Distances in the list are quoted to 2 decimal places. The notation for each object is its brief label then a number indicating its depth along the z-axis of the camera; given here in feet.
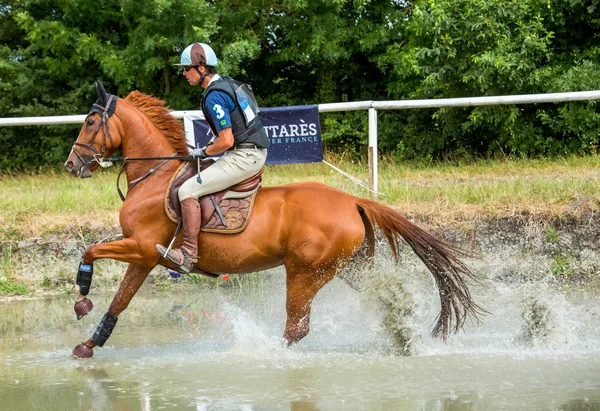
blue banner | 69.88
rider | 45.60
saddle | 46.72
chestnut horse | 46.90
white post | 69.73
